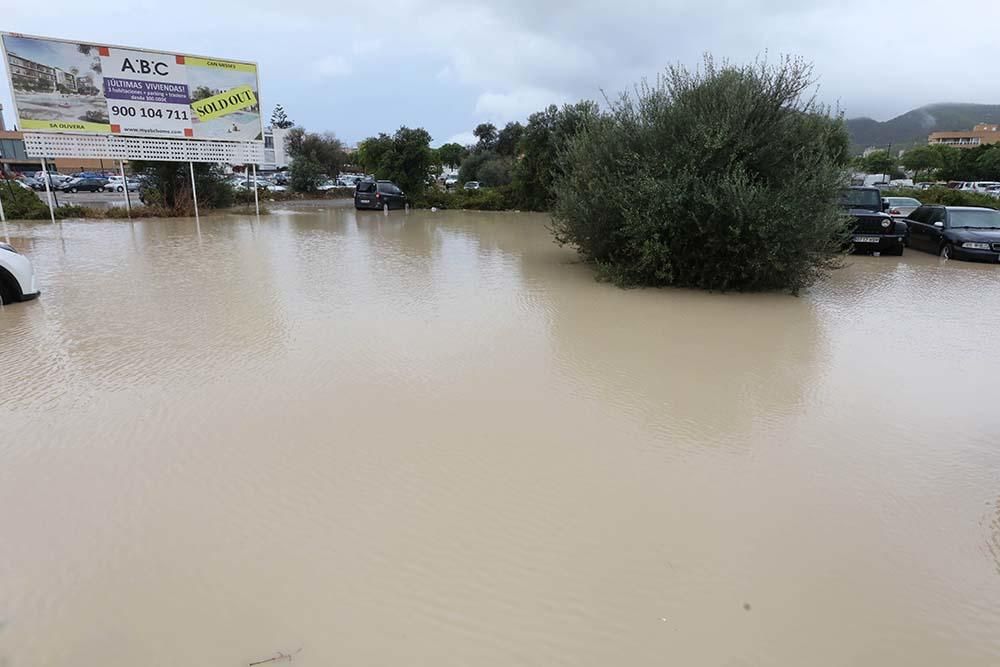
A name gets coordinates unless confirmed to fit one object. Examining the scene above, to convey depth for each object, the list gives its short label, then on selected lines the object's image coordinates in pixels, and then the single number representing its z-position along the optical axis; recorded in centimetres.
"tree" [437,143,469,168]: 8038
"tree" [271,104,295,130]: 8700
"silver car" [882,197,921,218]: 2177
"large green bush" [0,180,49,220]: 2067
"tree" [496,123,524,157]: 5466
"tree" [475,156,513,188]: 4016
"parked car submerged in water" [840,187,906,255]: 1479
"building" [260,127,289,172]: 7781
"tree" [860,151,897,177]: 6494
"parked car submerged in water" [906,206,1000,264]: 1356
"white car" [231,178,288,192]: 3290
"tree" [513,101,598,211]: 2664
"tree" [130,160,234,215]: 2314
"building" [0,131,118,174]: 6247
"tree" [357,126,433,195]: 3016
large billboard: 1753
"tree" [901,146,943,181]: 6719
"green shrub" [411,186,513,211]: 3212
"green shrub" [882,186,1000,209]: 2235
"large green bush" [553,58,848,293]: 902
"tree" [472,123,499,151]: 6186
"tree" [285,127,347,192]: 4027
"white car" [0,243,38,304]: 806
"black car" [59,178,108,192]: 3947
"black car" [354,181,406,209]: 2848
